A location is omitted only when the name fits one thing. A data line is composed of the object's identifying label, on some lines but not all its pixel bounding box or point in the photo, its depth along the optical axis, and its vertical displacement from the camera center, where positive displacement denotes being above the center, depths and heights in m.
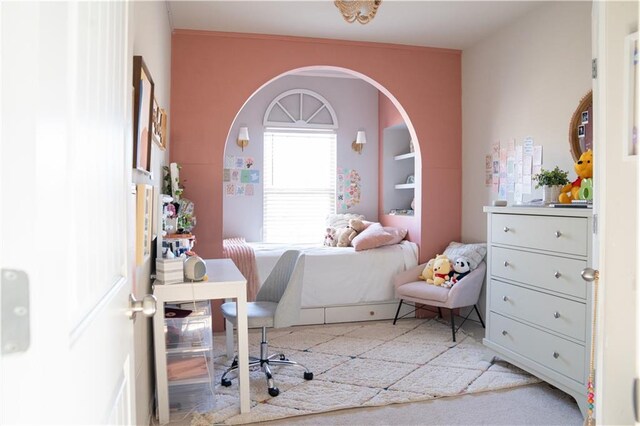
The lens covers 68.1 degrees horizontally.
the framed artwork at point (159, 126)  2.75 +0.49
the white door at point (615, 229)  1.44 -0.08
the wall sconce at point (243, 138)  5.50 +0.75
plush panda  4.04 -0.55
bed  4.35 -0.72
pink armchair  3.90 -0.77
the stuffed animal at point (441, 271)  4.15 -0.60
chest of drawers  2.50 -0.53
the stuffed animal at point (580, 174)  2.86 +0.17
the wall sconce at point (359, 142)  5.91 +0.76
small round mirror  3.28 +0.52
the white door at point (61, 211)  0.45 -0.01
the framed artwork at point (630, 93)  1.43 +0.33
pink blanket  4.21 -0.55
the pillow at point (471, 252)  4.09 -0.44
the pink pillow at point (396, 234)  4.74 -0.32
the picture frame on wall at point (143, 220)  2.05 -0.08
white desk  2.51 -0.60
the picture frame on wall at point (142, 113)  2.04 +0.41
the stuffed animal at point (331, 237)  5.12 -0.38
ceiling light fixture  3.17 +1.33
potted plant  3.10 +0.13
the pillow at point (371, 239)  4.58 -0.36
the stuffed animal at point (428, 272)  4.34 -0.64
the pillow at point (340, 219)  5.60 -0.20
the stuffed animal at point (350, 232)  4.98 -0.31
